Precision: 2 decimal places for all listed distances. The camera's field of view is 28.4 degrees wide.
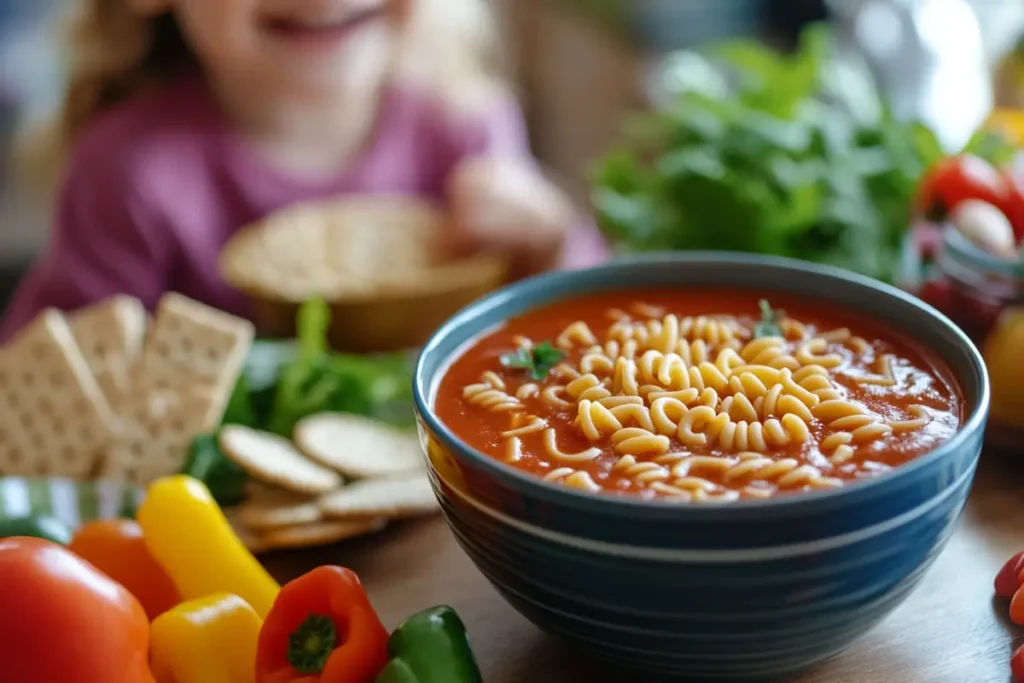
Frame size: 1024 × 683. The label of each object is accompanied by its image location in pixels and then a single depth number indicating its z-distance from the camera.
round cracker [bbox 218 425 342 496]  0.64
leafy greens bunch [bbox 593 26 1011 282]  0.77
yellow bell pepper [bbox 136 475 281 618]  0.59
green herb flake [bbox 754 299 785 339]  0.62
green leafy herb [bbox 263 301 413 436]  0.71
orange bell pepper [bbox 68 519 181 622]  0.60
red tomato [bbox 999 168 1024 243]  0.68
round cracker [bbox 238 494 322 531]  0.63
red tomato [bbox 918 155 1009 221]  0.68
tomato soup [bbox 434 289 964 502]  0.55
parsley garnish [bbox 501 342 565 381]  0.61
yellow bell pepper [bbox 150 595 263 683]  0.56
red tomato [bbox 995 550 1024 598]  0.59
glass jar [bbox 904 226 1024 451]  0.65
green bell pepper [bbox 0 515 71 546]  0.60
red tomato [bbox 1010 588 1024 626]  0.58
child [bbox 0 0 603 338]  0.89
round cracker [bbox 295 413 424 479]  0.66
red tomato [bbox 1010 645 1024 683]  0.55
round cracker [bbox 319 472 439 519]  0.64
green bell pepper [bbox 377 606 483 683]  0.55
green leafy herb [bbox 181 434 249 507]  0.67
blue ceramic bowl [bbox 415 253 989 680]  0.51
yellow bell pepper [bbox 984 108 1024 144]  0.78
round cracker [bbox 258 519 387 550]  0.63
